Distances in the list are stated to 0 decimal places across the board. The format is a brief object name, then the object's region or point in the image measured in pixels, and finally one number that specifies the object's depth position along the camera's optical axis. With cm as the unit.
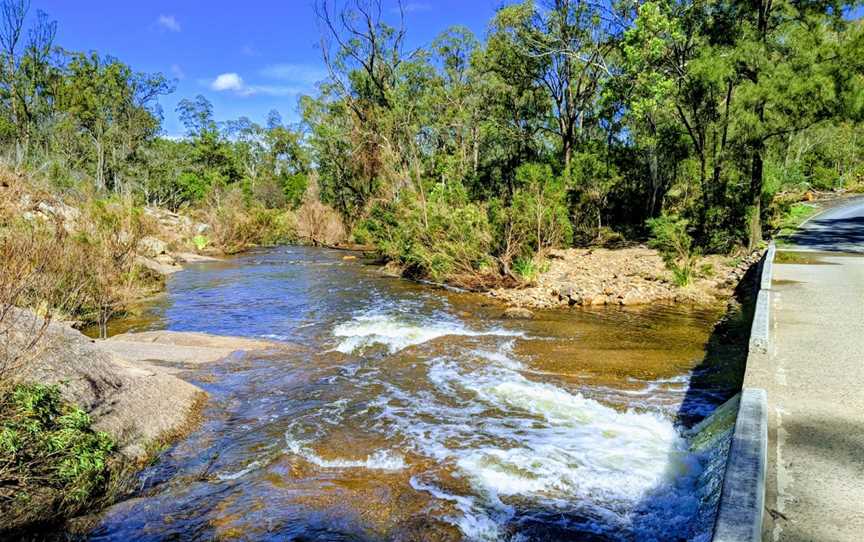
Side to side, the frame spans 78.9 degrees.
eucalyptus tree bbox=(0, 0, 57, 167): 3844
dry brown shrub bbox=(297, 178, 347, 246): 3738
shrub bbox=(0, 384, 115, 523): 421
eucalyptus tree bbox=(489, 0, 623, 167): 2359
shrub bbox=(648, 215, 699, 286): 1582
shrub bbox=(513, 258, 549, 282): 1702
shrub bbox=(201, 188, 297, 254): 3294
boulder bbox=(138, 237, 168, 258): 2344
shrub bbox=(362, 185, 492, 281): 1759
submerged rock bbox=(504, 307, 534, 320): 1353
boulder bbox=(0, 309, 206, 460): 529
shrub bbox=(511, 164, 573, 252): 1727
